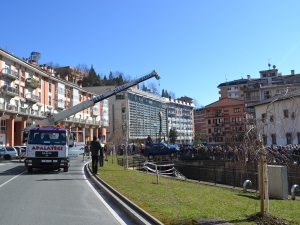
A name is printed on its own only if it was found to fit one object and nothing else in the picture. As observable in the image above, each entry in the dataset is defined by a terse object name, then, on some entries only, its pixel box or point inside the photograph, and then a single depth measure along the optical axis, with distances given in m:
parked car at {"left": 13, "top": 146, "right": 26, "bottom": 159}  32.41
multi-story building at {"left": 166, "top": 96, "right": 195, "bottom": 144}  120.47
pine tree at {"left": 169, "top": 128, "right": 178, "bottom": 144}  89.12
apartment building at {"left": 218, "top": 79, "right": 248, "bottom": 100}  112.19
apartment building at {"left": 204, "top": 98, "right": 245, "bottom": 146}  82.44
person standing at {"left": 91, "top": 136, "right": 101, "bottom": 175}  18.09
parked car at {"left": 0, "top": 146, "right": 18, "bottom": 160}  35.50
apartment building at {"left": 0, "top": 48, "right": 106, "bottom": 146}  46.38
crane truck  18.75
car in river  39.22
